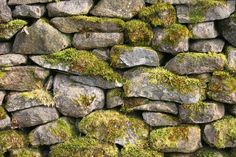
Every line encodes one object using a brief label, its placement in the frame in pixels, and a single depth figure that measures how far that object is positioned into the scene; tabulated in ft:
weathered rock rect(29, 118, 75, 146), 14.49
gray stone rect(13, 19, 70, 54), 13.98
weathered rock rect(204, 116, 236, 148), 14.07
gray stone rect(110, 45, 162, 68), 13.89
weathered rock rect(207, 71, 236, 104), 13.87
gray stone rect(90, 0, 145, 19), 13.93
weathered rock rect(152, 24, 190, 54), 13.82
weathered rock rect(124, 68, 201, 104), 13.93
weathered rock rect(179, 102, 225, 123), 13.96
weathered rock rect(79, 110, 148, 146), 14.39
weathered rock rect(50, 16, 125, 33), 13.88
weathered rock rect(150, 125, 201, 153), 14.16
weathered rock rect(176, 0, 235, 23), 13.57
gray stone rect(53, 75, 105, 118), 14.35
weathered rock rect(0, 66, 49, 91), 14.20
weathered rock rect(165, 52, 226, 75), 13.80
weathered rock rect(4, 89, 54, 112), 14.28
